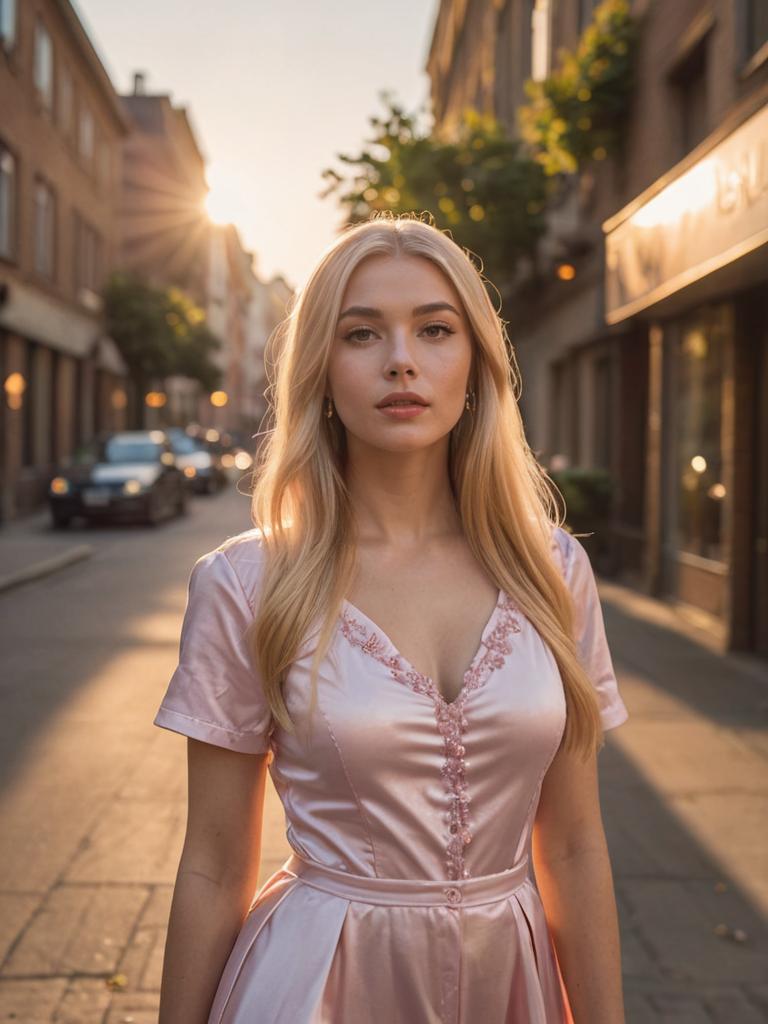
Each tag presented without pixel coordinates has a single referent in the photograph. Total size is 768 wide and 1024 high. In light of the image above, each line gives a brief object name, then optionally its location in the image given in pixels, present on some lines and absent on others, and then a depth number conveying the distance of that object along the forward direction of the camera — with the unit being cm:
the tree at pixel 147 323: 3362
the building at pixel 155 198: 5256
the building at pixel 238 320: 7194
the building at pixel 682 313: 777
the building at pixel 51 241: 2264
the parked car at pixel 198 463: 2953
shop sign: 663
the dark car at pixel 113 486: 2002
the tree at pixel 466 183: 1520
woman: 167
